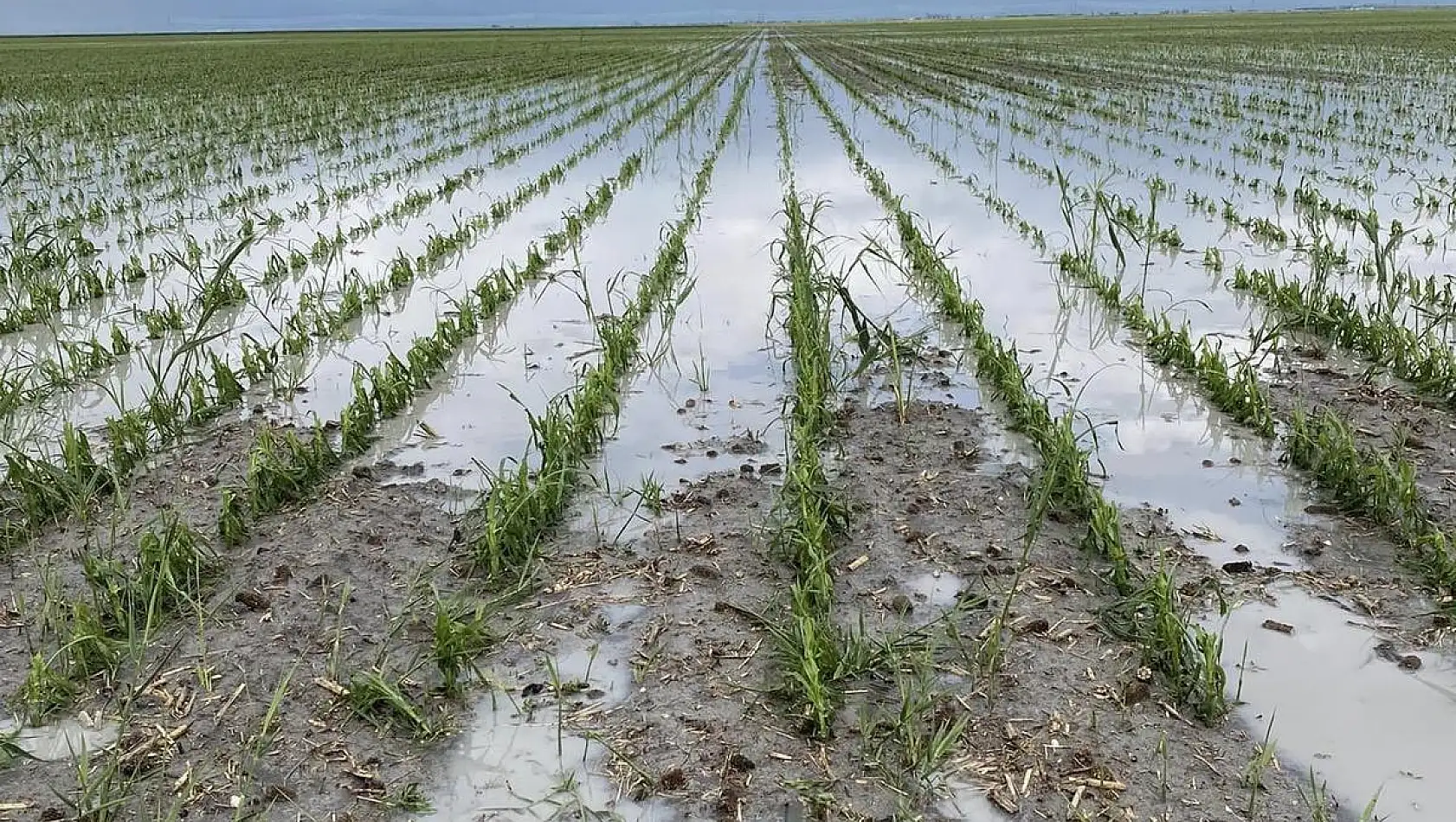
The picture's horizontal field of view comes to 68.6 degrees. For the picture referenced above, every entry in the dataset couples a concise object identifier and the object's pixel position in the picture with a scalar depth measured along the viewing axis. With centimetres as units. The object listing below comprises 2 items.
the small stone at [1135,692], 258
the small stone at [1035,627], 289
